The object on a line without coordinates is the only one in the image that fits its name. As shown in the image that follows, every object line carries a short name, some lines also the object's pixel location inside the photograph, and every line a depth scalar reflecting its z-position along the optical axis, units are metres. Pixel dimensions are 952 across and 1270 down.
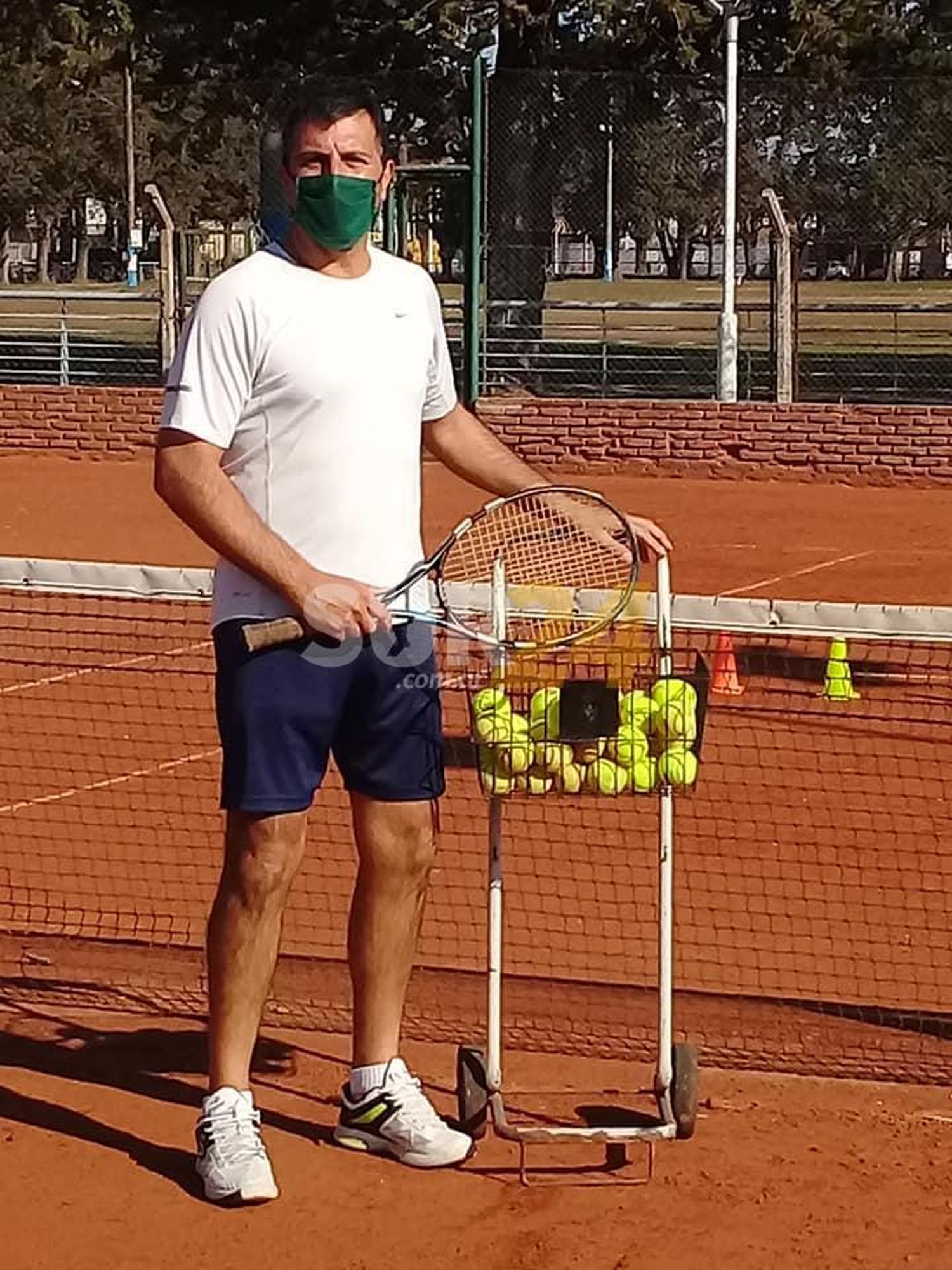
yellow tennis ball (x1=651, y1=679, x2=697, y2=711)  4.19
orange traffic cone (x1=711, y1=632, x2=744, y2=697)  8.46
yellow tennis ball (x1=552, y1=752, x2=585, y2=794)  4.17
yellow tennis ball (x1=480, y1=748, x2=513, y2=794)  4.17
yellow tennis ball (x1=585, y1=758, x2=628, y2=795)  4.17
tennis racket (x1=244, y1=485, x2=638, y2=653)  4.16
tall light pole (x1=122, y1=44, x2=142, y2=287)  33.00
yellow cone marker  8.73
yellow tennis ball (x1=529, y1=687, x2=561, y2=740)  4.13
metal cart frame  4.25
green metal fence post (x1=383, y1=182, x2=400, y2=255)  20.25
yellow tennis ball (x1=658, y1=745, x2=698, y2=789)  4.21
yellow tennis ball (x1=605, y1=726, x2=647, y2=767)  4.17
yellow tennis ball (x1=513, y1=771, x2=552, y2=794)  4.17
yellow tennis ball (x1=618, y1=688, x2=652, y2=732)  4.18
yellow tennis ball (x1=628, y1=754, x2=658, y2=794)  4.19
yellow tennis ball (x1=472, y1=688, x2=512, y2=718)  4.16
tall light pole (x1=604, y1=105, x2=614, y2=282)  20.84
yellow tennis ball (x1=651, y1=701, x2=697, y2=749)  4.19
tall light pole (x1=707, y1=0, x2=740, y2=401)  19.48
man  3.92
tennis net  5.24
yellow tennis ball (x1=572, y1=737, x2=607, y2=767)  4.16
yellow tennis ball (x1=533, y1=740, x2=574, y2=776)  4.14
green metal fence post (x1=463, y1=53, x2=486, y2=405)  19.78
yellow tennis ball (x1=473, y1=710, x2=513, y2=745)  4.14
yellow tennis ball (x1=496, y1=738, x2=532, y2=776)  4.14
